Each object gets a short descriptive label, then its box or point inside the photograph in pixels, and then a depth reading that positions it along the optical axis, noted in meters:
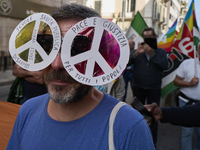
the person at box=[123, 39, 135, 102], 5.12
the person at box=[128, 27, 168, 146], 3.48
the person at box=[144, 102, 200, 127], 1.77
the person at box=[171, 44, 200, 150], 3.08
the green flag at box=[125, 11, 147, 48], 5.02
